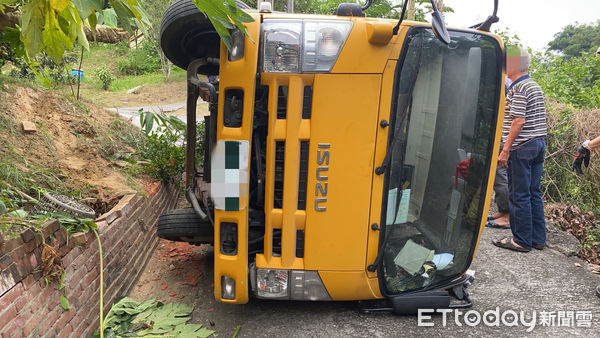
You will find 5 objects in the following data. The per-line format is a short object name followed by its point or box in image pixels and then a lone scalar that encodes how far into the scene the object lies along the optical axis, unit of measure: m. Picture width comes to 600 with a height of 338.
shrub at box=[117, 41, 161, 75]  26.25
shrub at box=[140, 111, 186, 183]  4.89
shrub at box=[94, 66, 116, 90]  21.39
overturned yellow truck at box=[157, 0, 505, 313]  2.61
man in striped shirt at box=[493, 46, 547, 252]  4.11
